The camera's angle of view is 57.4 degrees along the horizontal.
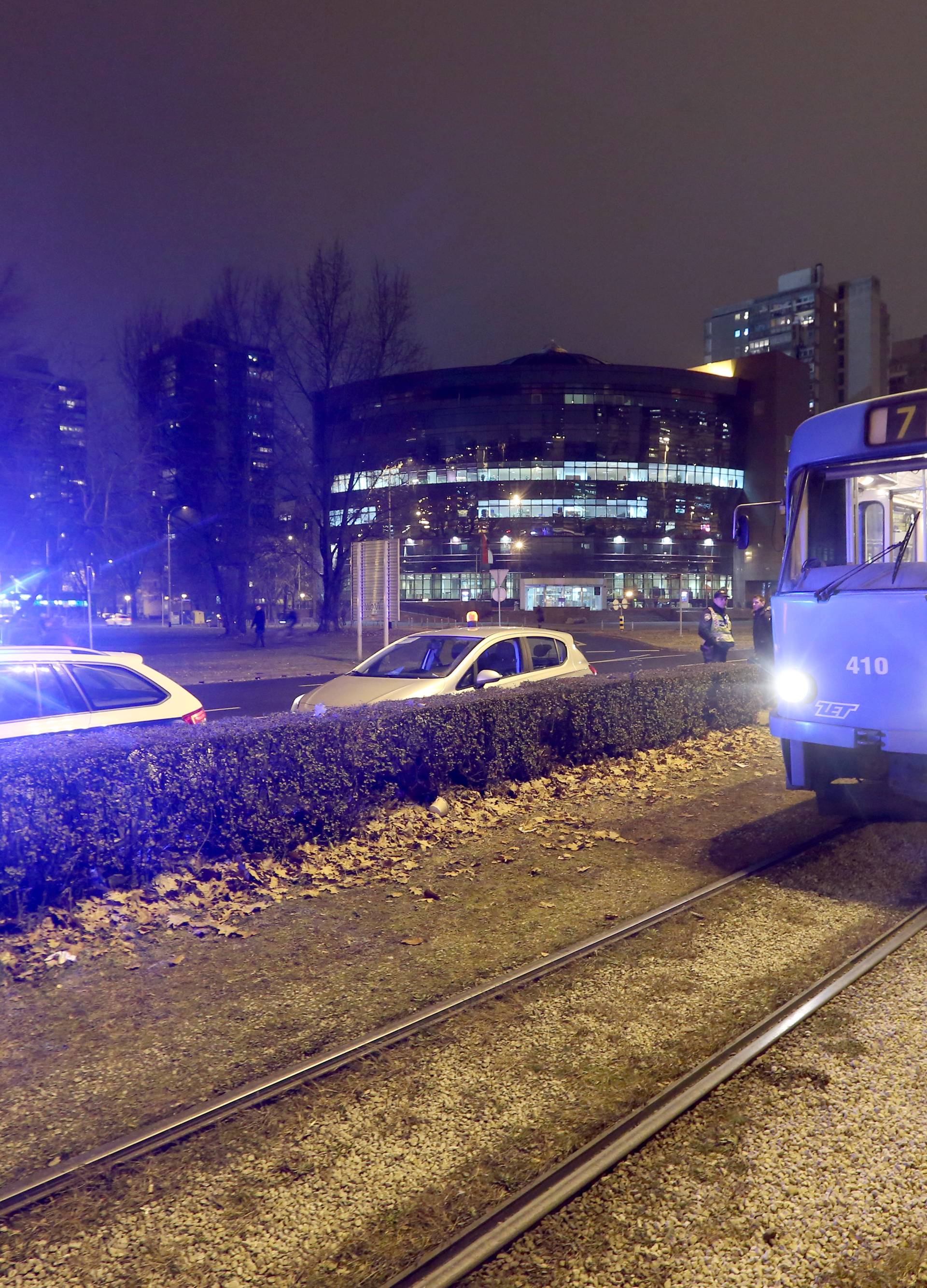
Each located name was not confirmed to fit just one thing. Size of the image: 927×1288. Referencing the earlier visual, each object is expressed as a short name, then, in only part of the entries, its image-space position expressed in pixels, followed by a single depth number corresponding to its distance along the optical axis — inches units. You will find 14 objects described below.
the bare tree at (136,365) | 1456.7
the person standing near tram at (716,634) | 689.6
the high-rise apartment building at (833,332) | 5649.6
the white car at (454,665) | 378.0
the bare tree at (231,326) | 1440.7
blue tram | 235.0
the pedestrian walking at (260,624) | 1392.7
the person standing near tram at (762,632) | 576.1
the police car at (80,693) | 236.8
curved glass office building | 3678.6
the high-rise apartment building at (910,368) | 6023.6
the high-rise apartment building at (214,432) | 1456.7
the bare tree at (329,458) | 1504.7
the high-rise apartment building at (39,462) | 1020.5
